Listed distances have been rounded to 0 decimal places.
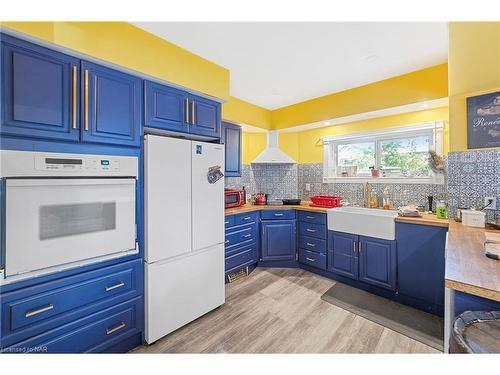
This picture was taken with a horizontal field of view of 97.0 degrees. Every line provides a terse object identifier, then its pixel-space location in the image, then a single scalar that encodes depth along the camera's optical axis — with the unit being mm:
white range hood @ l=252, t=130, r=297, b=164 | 3486
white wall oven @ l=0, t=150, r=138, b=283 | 1167
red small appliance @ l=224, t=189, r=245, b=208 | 2961
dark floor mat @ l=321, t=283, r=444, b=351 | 1809
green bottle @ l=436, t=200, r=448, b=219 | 2170
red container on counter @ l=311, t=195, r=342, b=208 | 3068
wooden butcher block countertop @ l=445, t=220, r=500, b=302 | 838
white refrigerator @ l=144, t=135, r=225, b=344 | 1684
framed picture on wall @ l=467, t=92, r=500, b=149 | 1808
